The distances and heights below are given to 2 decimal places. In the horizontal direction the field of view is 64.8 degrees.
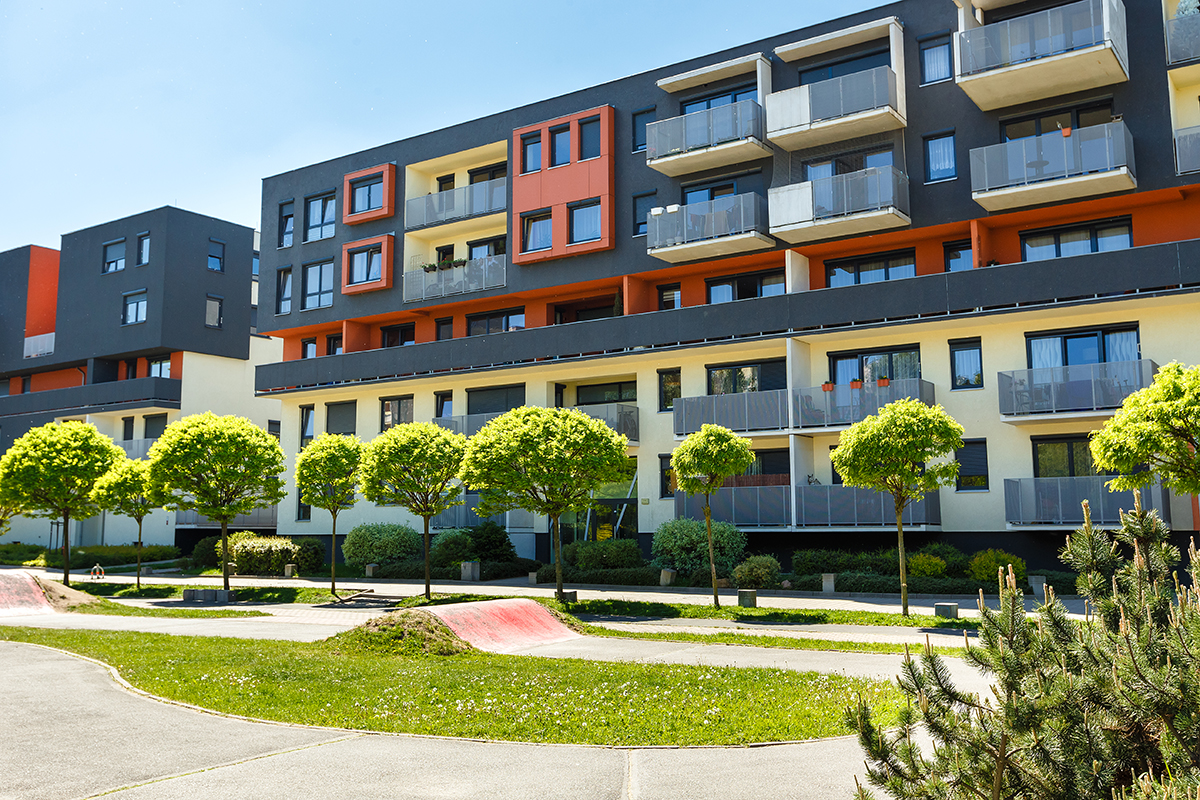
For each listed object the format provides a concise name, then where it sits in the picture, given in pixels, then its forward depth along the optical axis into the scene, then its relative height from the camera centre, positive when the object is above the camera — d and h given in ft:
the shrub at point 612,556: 99.14 -4.56
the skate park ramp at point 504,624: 51.06 -6.32
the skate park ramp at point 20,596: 76.38 -6.59
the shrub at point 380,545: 112.98 -3.72
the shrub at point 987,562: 78.59 -4.35
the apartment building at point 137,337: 161.07 +31.91
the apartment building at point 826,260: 83.10 +27.32
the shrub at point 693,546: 91.50 -3.37
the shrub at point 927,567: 81.66 -4.86
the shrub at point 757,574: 84.74 -5.61
